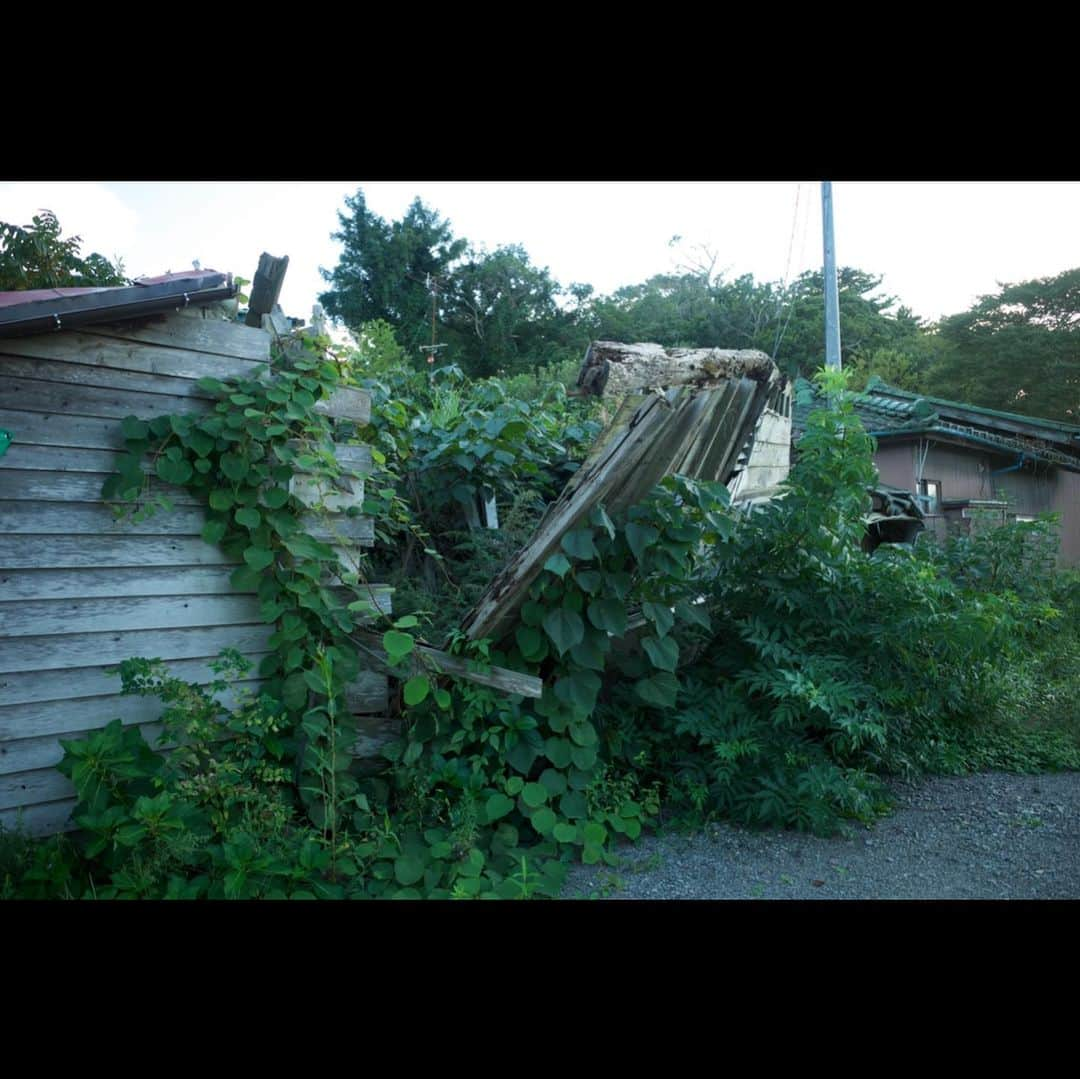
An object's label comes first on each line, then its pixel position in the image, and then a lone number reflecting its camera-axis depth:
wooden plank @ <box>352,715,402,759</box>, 3.03
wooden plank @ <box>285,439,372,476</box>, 3.20
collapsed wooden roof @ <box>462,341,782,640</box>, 2.74
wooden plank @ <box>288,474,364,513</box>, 3.04
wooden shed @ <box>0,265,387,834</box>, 2.61
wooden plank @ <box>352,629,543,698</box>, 2.92
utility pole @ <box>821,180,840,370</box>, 8.52
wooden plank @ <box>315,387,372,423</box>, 3.20
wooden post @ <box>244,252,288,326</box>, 3.00
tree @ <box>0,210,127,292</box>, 4.45
